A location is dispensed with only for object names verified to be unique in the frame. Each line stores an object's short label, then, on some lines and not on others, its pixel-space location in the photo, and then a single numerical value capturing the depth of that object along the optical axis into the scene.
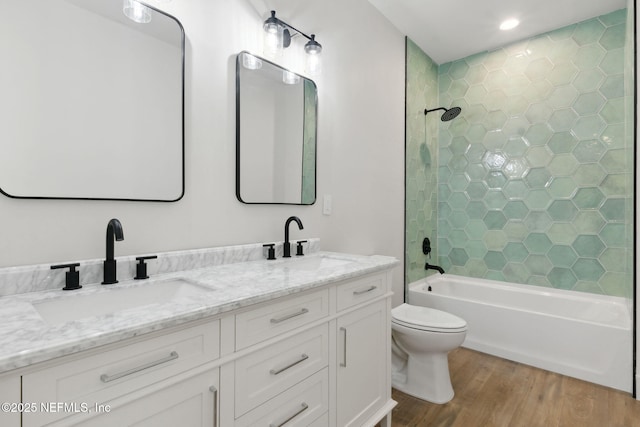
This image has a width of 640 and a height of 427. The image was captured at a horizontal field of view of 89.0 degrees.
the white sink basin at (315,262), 1.68
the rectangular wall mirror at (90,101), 1.02
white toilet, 1.94
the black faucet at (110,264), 1.10
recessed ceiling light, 2.62
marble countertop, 0.62
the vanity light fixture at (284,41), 1.64
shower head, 2.81
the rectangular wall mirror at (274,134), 1.60
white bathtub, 2.12
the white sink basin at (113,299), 0.94
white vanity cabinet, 0.66
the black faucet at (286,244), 1.72
